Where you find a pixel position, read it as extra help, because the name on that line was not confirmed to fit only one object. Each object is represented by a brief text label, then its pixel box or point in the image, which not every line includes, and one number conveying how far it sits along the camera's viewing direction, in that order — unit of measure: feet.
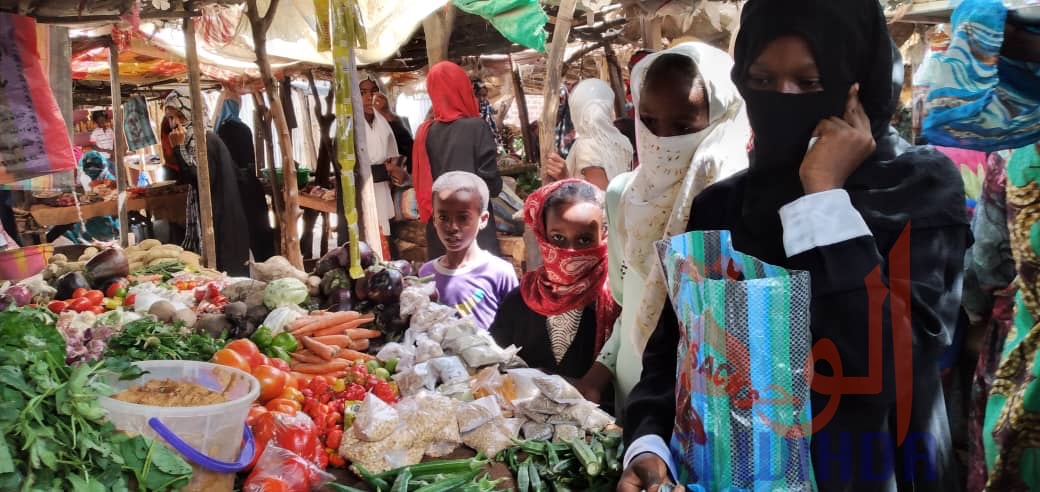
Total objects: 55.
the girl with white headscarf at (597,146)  17.31
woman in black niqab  4.65
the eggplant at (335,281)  11.93
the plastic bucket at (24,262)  17.10
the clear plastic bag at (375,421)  7.42
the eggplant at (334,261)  12.10
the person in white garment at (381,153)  27.68
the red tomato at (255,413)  7.72
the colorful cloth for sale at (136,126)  45.16
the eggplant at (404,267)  11.98
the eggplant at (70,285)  13.96
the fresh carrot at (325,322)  10.55
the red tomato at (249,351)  9.34
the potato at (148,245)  18.52
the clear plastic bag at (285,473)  6.77
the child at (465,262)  13.07
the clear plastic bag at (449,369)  9.12
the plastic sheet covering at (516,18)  20.58
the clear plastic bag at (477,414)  7.73
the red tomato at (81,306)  12.67
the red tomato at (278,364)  9.51
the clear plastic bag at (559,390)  8.05
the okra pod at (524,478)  6.82
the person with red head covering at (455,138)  21.02
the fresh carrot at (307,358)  10.12
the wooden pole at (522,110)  33.30
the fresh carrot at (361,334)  10.81
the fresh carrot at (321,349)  9.99
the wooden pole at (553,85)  17.98
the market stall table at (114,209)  30.30
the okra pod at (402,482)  6.66
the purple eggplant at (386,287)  11.23
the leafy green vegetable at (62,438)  5.45
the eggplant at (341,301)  11.73
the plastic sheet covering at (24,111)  11.83
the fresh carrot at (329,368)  9.84
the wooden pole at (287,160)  19.44
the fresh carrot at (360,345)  10.77
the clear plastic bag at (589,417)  7.77
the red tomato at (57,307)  12.48
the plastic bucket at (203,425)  5.97
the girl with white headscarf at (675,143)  7.10
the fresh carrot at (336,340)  10.39
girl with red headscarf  10.49
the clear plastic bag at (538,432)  7.73
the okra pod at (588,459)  6.77
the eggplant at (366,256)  12.07
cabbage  11.53
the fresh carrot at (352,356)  10.22
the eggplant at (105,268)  14.43
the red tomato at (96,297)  13.20
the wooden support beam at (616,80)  30.07
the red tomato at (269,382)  8.61
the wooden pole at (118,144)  24.57
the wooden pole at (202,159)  21.75
